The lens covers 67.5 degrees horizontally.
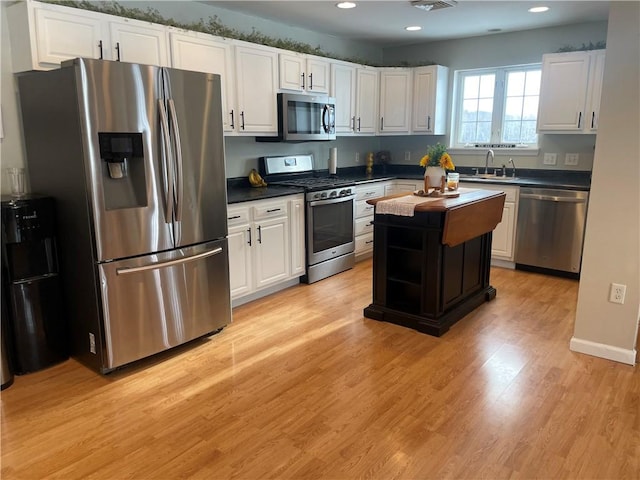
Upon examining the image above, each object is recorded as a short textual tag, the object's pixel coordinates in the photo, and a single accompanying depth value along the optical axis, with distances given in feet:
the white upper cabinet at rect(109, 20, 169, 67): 10.30
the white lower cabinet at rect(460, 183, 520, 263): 15.72
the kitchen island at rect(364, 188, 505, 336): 10.81
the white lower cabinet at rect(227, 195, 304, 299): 12.32
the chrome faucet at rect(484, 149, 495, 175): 17.76
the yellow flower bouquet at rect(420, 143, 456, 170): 12.14
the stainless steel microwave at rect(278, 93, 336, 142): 14.34
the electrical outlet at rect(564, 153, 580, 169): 16.44
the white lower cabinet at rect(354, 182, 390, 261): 16.72
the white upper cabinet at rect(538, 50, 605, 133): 14.78
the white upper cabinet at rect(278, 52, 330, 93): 14.28
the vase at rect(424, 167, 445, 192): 12.21
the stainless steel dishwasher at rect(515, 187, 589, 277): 14.57
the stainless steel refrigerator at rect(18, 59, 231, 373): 8.43
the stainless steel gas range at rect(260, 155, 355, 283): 14.58
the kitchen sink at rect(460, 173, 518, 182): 16.55
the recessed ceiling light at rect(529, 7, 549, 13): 13.87
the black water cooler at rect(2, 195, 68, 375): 8.79
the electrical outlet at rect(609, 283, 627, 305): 9.48
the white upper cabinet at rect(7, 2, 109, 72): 9.03
